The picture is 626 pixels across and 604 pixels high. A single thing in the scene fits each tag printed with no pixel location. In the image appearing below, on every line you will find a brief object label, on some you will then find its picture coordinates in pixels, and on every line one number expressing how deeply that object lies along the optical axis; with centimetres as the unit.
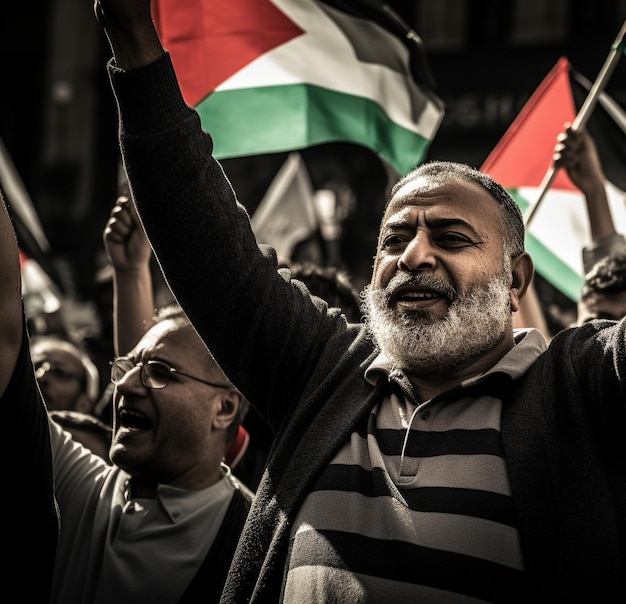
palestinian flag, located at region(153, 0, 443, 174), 370
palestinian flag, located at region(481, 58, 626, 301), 447
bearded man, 171
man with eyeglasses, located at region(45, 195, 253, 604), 234
